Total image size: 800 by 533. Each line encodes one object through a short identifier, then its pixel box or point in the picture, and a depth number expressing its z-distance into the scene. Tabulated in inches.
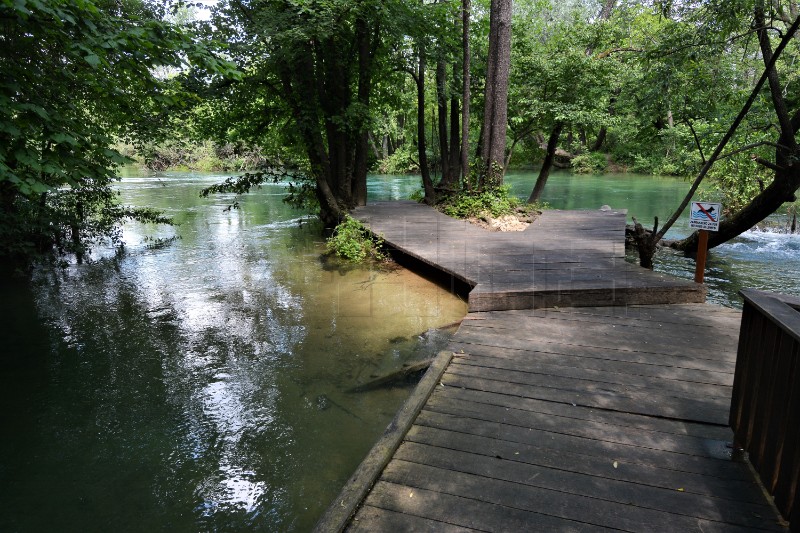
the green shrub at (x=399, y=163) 1407.5
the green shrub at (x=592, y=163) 1374.3
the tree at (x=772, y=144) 278.7
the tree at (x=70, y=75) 142.2
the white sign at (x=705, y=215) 206.1
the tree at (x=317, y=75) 358.3
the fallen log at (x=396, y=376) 193.5
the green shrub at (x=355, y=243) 386.3
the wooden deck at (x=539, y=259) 210.1
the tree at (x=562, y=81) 466.6
